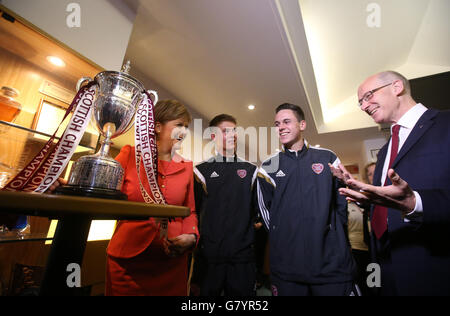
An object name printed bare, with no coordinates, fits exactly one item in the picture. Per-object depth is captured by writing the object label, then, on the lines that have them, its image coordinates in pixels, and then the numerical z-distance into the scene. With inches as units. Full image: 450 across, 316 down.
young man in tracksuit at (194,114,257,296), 48.2
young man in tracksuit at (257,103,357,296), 40.2
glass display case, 33.6
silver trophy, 22.0
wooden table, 12.1
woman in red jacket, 32.1
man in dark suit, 27.9
